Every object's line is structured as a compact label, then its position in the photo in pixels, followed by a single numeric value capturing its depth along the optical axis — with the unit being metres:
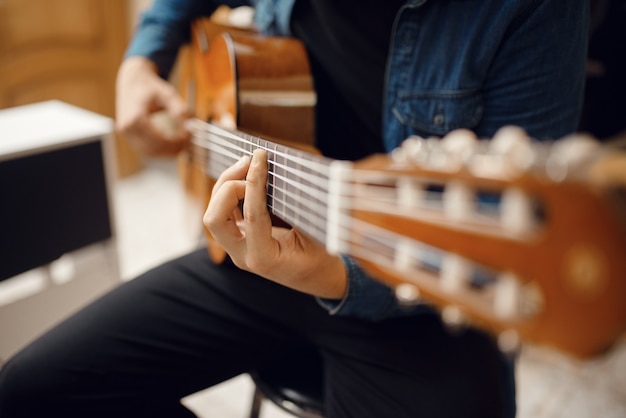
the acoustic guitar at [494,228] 0.31
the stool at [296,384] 0.78
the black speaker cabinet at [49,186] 1.17
